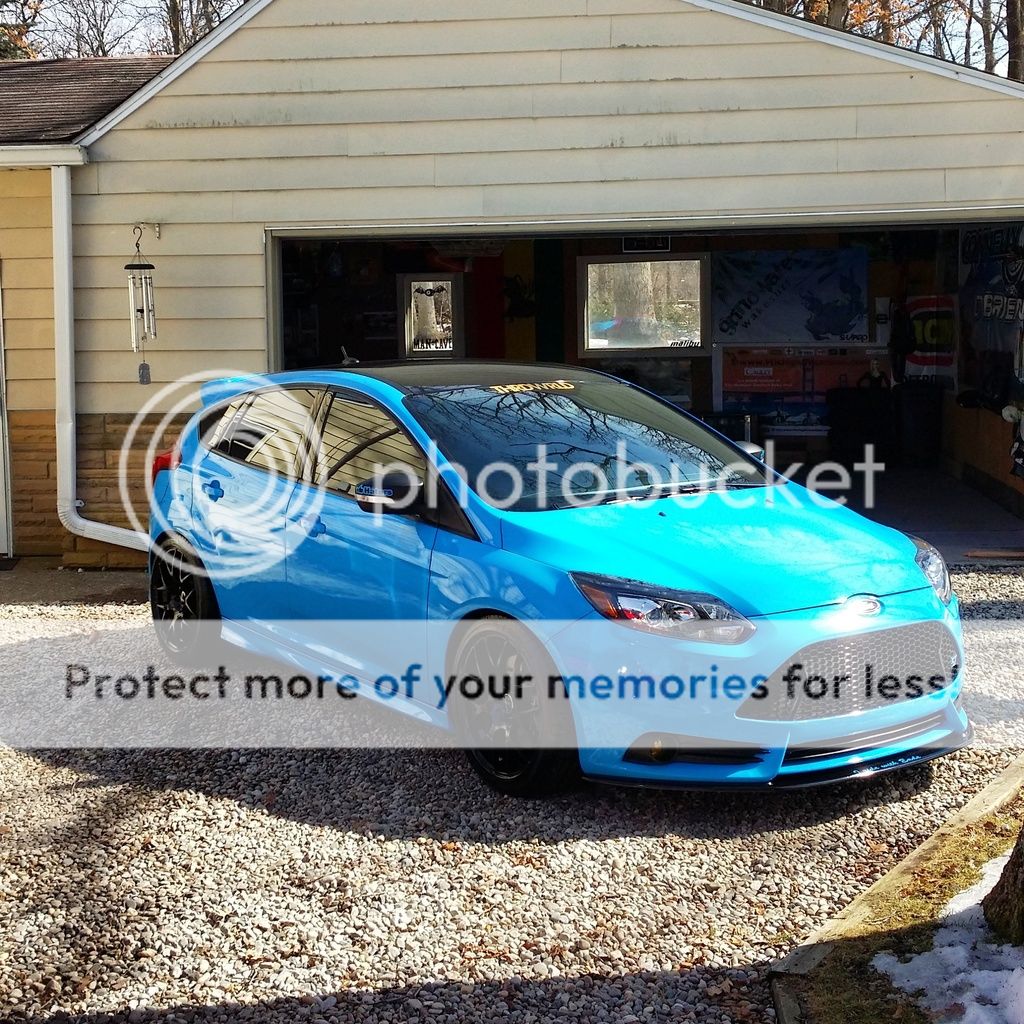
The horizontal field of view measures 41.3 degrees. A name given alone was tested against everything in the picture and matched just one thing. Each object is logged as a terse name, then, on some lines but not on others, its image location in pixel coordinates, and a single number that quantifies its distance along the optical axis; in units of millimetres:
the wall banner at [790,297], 14883
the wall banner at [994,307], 11414
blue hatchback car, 4570
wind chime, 9617
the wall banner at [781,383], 15016
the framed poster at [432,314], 15359
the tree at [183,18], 29094
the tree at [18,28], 23391
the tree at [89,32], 30125
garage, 9133
